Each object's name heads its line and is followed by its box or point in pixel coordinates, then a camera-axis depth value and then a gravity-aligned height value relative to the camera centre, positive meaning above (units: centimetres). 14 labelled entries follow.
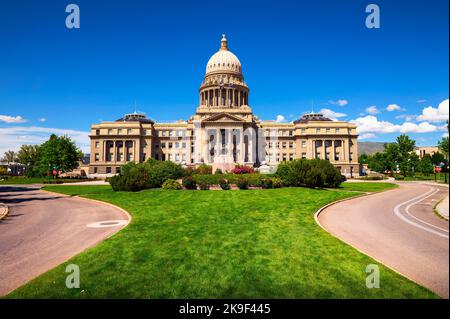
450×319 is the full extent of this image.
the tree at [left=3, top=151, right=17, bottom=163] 15162 +624
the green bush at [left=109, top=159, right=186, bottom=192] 3409 -130
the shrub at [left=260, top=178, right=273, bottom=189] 3538 -240
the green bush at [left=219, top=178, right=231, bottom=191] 3472 -257
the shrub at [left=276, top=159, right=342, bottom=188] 3594 -122
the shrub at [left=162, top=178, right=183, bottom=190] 3456 -251
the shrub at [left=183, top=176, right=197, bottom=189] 3519 -231
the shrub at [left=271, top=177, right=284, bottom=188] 3588 -242
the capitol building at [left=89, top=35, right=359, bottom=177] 8850 +1015
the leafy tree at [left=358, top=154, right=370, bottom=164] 14205 +318
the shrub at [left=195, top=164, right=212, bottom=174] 5056 -84
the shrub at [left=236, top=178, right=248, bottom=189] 3453 -242
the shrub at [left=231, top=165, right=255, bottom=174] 4738 -84
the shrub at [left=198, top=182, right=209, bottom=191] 3453 -266
